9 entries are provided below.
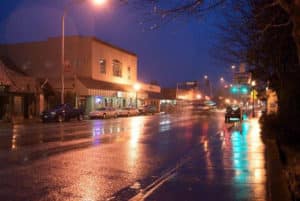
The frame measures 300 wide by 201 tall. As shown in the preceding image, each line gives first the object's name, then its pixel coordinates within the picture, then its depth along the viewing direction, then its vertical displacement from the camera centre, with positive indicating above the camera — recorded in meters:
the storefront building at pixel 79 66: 55.88 +5.76
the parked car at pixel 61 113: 39.69 -0.66
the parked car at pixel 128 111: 59.38 -0.77
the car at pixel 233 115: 44.34 -1.01
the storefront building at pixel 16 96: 40.56 +1.09
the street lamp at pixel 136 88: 72.94 +3.14
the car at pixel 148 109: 70.74 -0.54
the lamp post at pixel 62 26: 41.14 +7.75
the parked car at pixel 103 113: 51.19 -0.81
